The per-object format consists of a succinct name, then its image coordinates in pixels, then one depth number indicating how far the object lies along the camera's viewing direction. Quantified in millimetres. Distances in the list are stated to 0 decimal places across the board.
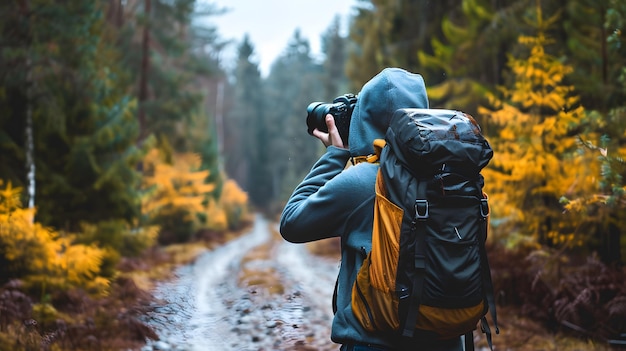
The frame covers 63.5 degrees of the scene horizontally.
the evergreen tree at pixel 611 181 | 4809
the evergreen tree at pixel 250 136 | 65750
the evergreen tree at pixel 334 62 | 38469
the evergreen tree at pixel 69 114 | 9148
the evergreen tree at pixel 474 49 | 10633
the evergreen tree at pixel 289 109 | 52719
